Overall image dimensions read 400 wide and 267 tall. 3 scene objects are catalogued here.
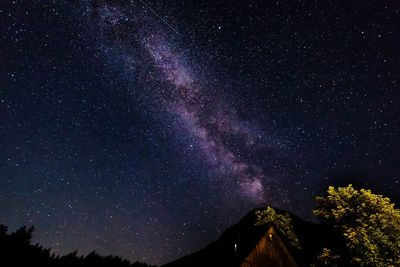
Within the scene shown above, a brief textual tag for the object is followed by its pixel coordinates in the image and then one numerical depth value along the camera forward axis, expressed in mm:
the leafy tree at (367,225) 20562
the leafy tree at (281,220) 26514
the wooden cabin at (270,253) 17230
